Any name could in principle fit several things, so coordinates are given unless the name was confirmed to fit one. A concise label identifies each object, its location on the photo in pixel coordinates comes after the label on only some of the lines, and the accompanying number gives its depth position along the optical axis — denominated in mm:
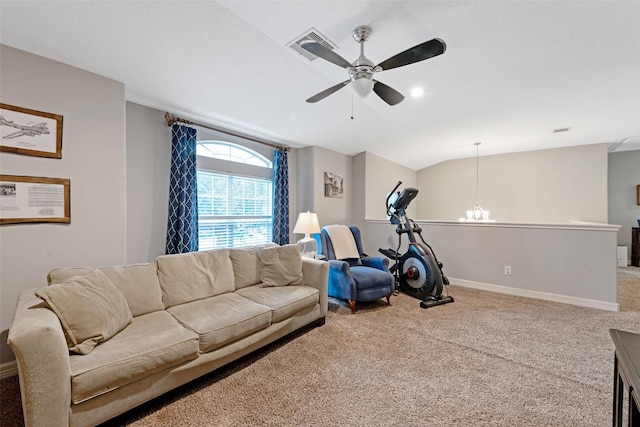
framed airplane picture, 1979
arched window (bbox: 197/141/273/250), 3635
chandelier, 5285
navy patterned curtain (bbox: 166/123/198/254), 3137
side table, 840
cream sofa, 1268
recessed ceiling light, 3094
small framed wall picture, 4934
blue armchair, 3150
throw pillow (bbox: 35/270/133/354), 1498
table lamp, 3736
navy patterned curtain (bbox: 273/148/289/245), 4367
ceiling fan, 1638
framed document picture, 1979
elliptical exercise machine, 3488
